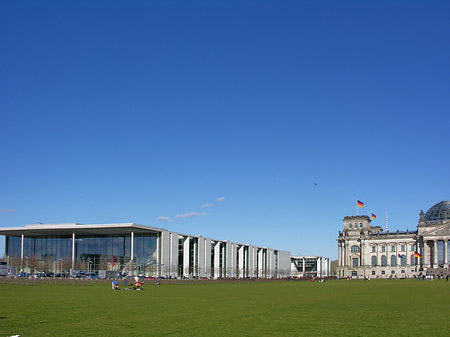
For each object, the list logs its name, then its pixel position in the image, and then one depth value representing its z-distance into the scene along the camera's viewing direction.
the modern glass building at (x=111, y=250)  124.56
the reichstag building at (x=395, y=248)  166.75
